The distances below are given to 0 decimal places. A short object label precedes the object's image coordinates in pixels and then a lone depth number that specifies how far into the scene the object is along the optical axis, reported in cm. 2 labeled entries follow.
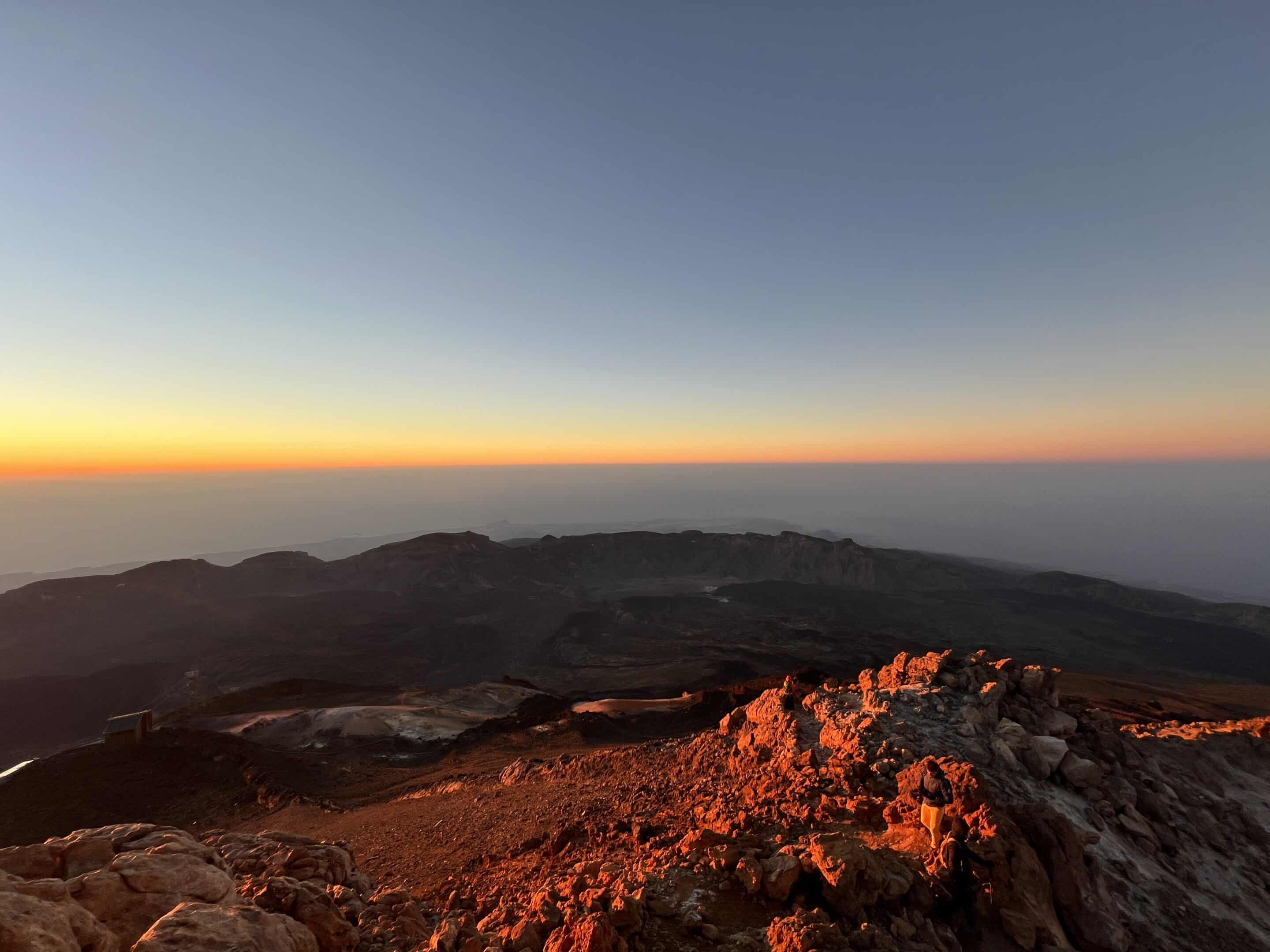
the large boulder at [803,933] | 490
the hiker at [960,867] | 590
